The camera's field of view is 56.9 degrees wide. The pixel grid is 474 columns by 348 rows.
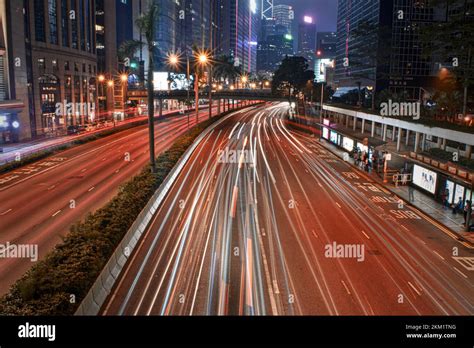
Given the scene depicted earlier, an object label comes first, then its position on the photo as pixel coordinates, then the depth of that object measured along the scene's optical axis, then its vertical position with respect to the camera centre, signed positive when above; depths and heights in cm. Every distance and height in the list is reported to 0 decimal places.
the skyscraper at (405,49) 10931 +1414
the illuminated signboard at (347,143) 5366 -494
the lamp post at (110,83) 9294 +363
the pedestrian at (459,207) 2875 -667
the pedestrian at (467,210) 2500 -611
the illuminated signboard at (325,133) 6581 -440
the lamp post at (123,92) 10944 +231
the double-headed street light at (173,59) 5556 +546
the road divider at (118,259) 1498 -674
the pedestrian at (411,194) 3307 -699
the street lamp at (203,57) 5604 +569
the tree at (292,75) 12000 +765
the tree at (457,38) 3559 +578
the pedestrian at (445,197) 3092 -649
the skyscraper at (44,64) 5825 +586
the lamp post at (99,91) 9940 +231
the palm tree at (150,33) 3275 +555
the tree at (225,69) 11854 +910
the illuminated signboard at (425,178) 3294 -570
